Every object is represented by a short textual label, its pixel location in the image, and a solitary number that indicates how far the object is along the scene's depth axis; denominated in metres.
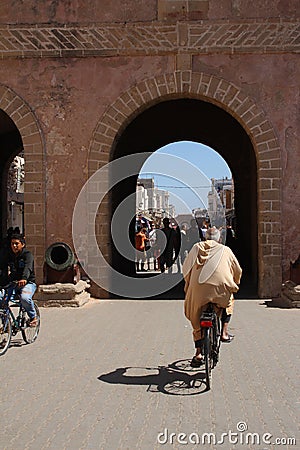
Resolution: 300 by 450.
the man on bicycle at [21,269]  7.27
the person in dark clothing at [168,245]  16.25
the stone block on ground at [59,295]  10.62
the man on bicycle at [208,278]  5.66
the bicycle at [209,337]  5.38
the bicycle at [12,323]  6.91
